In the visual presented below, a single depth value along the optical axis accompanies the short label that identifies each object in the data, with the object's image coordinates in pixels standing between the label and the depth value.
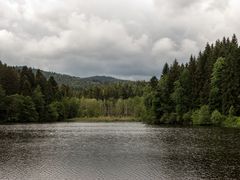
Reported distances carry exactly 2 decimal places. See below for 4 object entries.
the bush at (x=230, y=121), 106.12
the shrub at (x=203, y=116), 117.44
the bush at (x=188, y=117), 127.57
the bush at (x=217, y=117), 111.57
